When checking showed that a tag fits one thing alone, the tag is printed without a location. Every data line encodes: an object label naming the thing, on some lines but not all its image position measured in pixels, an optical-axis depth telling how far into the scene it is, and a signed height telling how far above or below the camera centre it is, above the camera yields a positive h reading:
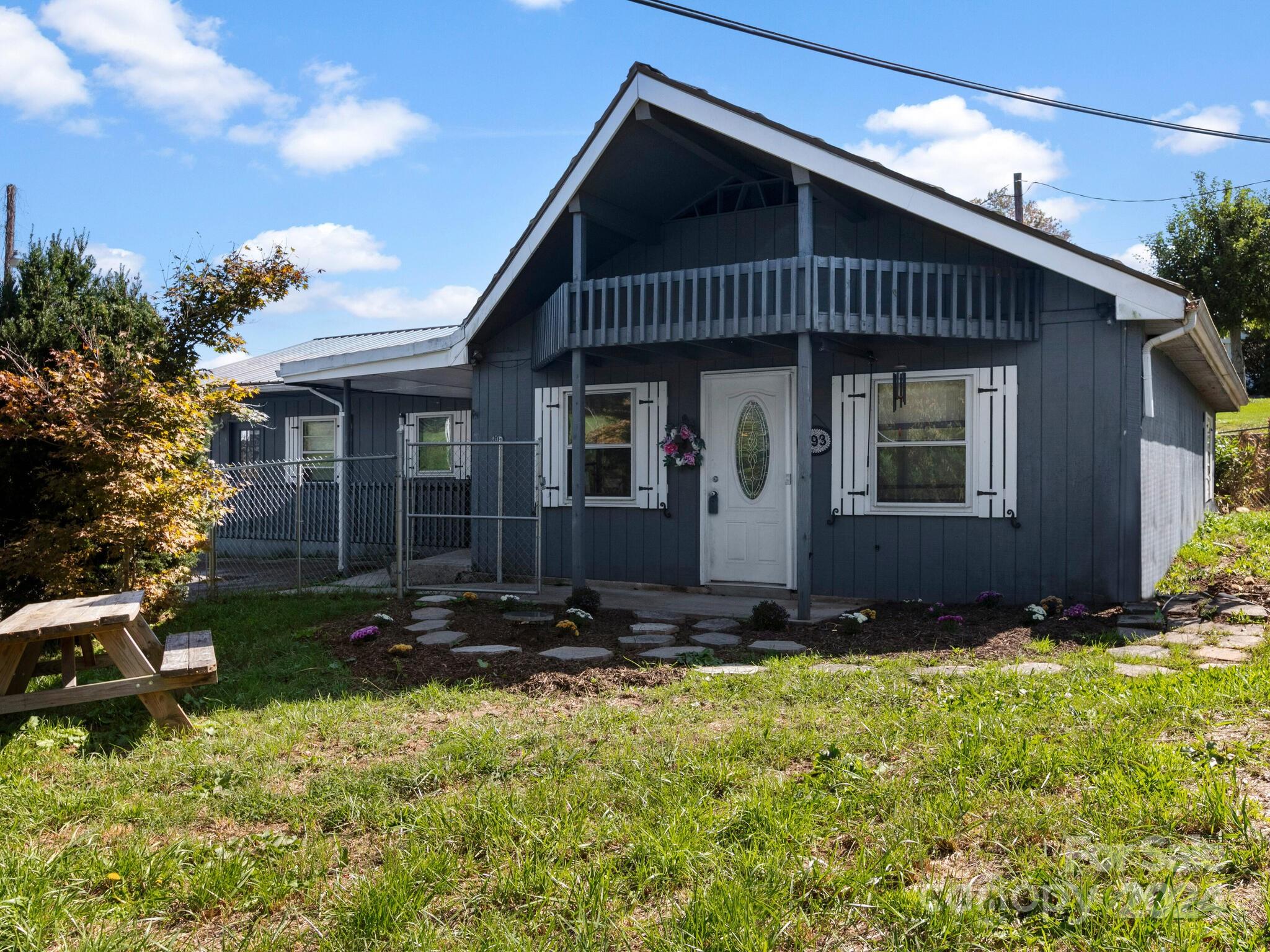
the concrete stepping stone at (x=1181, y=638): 6.12 -1.05
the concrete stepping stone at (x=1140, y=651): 5.71 -1.06
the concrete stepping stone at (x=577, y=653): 6.05 -1.14
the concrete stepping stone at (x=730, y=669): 5.51 -1.12
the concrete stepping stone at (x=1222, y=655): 5.54 -1.06
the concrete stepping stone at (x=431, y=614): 7.60 -1.10
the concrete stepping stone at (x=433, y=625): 7.19 -1.11
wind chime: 8.49 +0.90
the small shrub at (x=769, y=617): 7.09 -1.03
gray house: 7.69 +1.07
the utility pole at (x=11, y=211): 24.25 +7.24
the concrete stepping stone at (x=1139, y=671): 5.13 -1.06
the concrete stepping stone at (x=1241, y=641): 5.99 -1.04
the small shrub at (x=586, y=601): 7.76 -1.00
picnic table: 4.18 -0.85
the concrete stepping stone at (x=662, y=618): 7.52 -1.11
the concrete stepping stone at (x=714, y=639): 6.57 -1.13
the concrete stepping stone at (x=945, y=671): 5.20 -1.08
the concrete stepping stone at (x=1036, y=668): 5.25 -1.07
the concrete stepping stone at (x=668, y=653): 6.04 -1.13
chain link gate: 9.43 -0.51
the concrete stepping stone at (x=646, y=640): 6.57 -1.13
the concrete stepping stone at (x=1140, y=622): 6.79 -1.03
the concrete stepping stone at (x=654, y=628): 7.05 -1.12
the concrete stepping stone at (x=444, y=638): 6.59 -1.13
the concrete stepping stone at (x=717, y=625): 7.19 -1.12
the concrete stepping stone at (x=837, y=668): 5.39 -1.10
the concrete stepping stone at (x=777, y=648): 6.27 -1.13
